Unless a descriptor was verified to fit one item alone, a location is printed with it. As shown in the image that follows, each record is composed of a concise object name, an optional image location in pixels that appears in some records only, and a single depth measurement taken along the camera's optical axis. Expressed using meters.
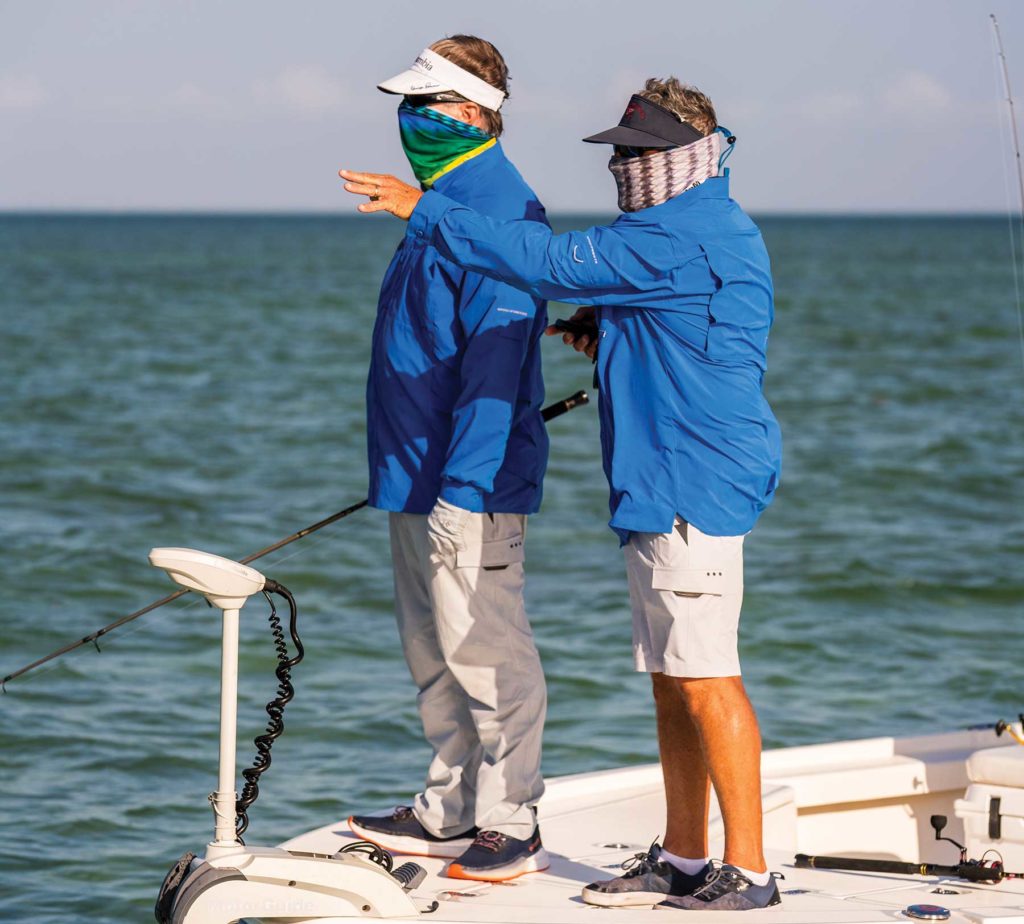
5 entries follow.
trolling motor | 7.32
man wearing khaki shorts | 7.30
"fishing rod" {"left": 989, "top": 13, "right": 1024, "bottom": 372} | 9.25
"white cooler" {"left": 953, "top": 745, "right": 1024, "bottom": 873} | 9.50
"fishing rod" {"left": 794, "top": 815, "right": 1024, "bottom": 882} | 8.47
